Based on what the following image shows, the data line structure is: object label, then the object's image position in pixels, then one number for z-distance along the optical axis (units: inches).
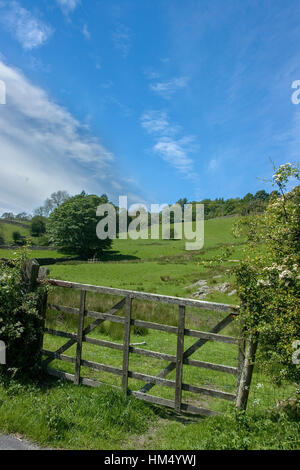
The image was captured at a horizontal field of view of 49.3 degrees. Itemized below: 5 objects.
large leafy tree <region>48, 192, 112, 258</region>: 2476.6
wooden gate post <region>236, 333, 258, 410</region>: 181.9
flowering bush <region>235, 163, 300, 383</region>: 169.8
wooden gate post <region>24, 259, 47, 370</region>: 243.1
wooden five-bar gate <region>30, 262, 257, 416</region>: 186.2
